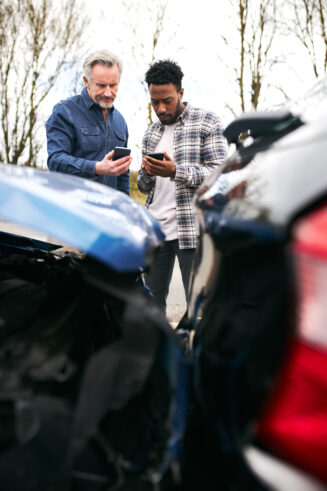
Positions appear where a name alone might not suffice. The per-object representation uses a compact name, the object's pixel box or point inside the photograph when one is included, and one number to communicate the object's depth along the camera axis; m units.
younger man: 2.84
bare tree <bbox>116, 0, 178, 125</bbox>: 11.45
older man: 2.80
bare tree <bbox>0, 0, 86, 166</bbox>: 12.19
